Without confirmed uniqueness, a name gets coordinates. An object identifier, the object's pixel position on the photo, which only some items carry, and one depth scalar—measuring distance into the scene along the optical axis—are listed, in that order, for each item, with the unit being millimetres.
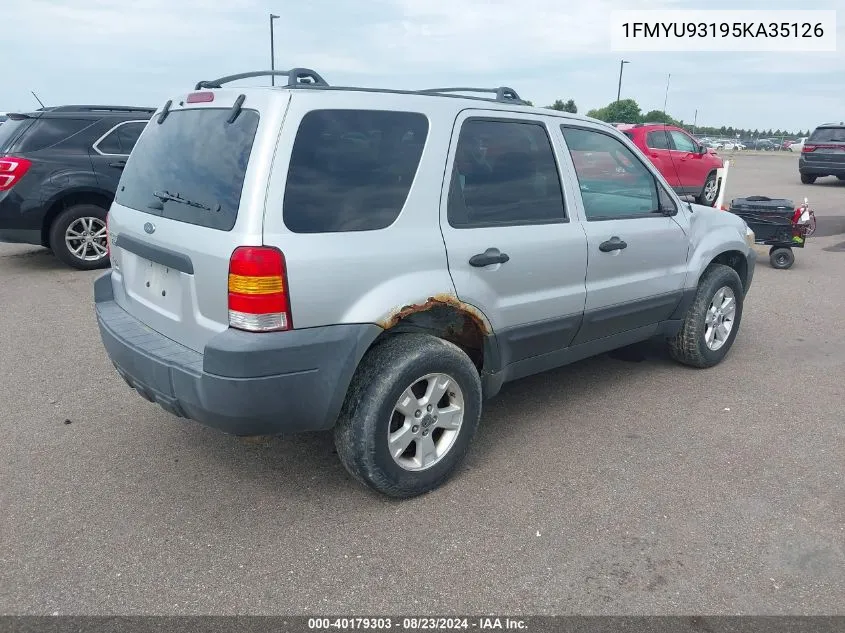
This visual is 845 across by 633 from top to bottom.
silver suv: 2758
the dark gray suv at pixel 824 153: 18766
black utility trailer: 8398
